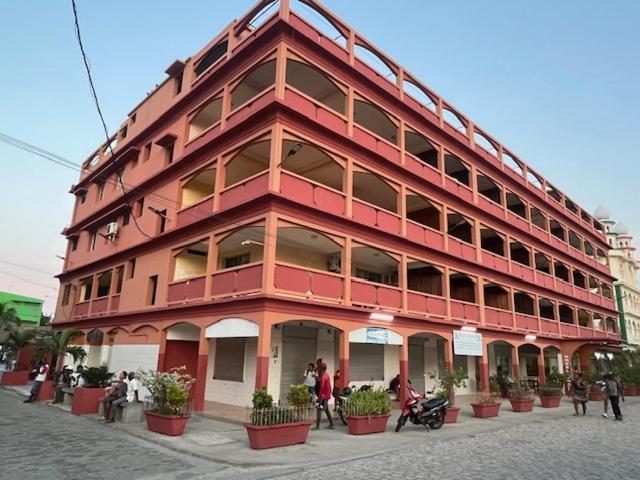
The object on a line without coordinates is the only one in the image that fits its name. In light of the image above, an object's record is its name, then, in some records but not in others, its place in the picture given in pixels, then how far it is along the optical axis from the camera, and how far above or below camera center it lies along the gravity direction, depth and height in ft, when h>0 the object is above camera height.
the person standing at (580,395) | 59.67 -3.99
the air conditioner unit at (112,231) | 81.05 +20.67
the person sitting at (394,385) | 69.15 -4.08
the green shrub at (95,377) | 53.93 -3.43
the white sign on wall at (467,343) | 68.64 +2.72
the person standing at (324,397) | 44.34 -3.97
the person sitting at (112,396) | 46.62 -4.83
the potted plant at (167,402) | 39.37 -4.53
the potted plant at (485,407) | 55.88 -5.58
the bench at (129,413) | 46.11 -6.40
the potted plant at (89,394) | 51.83 -5.19
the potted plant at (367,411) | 41.47 -5.01
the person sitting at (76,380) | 58.95 -4.49
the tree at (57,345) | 66.20 +0.26
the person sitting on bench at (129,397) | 46.34 -5.15
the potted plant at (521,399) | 62.80 -5.02
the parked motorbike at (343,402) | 45.39 -4.54
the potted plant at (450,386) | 50.72 -3.07
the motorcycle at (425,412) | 45.55 -5.21
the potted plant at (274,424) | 34.30 -5.37
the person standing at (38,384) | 62.64 -5.18
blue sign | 54.95 +2.70
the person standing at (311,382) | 48.93 -2.82
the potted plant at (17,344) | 88.17 +0.23
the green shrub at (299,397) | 39.50 -3.59
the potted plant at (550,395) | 70.59 -4.84
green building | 188.03 +16.77
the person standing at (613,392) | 54.39 -3.16
